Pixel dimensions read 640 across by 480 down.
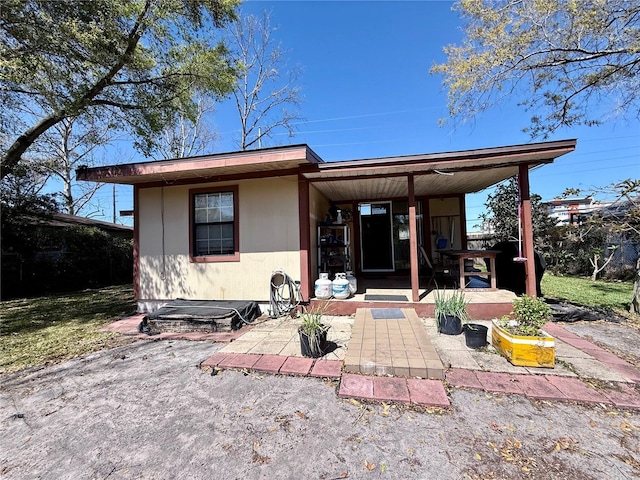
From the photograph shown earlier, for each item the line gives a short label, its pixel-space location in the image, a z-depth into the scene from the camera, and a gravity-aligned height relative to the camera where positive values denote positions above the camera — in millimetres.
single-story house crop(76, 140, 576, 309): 4629 +774
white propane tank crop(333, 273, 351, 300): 5191 -762
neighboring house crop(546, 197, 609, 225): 10367 +1211
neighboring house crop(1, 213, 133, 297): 8766 -210
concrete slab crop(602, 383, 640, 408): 2254 -1248
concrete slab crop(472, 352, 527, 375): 2838 -1218
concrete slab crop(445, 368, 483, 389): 2594 -1230
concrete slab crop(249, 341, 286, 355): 3416 -1202
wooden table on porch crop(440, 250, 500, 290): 5316 -289
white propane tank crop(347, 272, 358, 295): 5477 -695
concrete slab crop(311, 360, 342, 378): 2834 -1219
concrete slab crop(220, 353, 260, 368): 3080 -1210
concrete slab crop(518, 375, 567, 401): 2385 -1237
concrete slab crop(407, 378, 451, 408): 2324 -1231
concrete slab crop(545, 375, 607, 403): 2332 -1236
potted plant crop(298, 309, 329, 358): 3189 -991
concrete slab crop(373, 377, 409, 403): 2402 -1230
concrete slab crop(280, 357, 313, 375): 2904 -1215
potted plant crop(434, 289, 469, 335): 3850 -951
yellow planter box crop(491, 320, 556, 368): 2871 -1066
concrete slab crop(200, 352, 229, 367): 3141 -1213
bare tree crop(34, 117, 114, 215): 13586 +4745
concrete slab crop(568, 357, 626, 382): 2676 -1232
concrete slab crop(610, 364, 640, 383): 2654 -1239
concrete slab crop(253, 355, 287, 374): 2969 -1211
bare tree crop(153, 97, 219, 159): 16609 +6639
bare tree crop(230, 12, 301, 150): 14656 +8659
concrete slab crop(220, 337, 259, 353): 3500 -1203
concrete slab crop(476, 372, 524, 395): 2504 -1232
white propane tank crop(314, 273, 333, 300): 5207 -755
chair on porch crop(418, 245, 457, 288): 6135 -728
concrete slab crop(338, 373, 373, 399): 2469 -1229
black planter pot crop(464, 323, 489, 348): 3362 -1066
